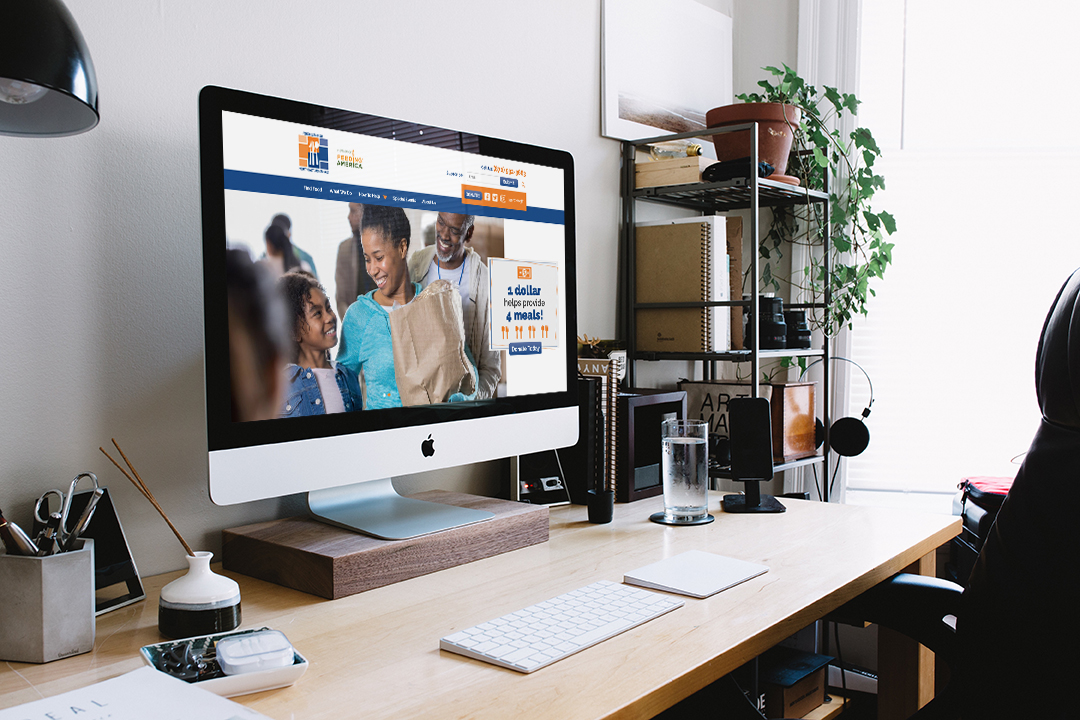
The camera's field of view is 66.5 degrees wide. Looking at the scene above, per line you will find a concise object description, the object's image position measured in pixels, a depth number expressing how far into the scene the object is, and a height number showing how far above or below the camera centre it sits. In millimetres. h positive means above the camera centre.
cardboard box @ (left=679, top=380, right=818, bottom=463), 2119 -215
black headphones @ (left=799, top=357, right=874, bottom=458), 2049 -281
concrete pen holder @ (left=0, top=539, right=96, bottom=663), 830 -284
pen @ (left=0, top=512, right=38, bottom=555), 838 -218
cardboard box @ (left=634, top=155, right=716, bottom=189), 2066 +391
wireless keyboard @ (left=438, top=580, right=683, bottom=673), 846 -337
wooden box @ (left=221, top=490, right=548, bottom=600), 1060 -313
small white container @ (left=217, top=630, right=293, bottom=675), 759 -309
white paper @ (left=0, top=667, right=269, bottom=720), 668 -315
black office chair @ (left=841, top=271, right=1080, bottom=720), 977 -326
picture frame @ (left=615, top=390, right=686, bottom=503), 1677 -243
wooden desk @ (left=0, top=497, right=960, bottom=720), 758 -346
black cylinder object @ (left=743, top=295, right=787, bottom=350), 2131 +1
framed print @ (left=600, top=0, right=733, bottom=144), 2053 +701
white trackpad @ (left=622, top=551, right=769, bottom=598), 1080 -343
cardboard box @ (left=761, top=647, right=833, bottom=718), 1907 -842
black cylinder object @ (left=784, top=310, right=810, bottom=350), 2246 -11
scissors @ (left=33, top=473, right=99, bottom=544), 905 -215
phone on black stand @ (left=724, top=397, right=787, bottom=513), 1604 -242
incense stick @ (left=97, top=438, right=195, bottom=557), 943 -193
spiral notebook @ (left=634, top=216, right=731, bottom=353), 2053 +117
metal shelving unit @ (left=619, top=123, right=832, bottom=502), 1990 +328
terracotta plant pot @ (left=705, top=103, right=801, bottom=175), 2076 +503
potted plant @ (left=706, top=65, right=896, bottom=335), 2246 +345
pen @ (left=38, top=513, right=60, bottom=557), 870 -228
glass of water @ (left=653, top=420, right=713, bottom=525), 1491 -271
